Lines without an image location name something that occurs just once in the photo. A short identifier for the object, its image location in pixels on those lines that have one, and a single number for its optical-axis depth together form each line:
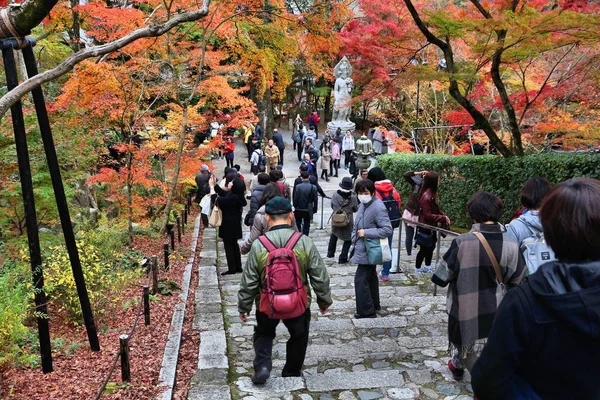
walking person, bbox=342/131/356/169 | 21.72
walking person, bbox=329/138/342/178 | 20.75
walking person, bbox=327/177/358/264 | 8.28
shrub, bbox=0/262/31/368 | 4.04
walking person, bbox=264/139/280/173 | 18.56
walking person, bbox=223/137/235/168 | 19.25
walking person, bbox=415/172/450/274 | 7.18
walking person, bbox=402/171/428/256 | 7.81
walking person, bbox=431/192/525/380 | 3.75
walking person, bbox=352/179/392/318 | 5.77
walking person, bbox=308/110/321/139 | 27.14
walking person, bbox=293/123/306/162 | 23.97
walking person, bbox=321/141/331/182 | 20.64
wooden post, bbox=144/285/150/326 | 5.55
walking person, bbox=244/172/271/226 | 8.15
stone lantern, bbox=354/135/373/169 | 18.98
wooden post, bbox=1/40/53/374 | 3.83
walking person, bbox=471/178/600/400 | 1.61
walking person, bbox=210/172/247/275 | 8.20
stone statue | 25.06
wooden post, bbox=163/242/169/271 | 8.10
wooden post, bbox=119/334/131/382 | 4.08
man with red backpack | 3.99
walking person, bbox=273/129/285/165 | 20.67
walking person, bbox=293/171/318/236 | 9.48
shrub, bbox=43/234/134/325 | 5.85
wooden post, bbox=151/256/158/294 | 6.61
